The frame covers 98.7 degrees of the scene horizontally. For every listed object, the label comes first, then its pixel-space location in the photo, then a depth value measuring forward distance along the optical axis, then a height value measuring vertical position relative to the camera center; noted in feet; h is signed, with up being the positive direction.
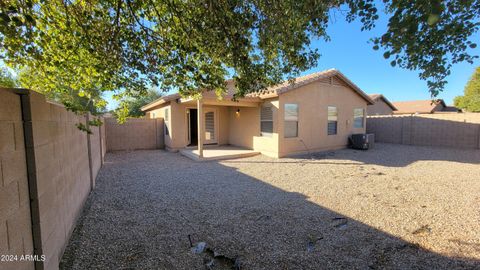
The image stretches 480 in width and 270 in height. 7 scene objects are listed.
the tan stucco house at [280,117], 30.71 +0.92
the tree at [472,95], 76.64 +10.60
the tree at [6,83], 9.90 +2.09
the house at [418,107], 80.12 +5.72
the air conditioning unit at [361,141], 36.50 -3.50
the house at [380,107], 75.72 +5.78
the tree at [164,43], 9.50 +4.21
